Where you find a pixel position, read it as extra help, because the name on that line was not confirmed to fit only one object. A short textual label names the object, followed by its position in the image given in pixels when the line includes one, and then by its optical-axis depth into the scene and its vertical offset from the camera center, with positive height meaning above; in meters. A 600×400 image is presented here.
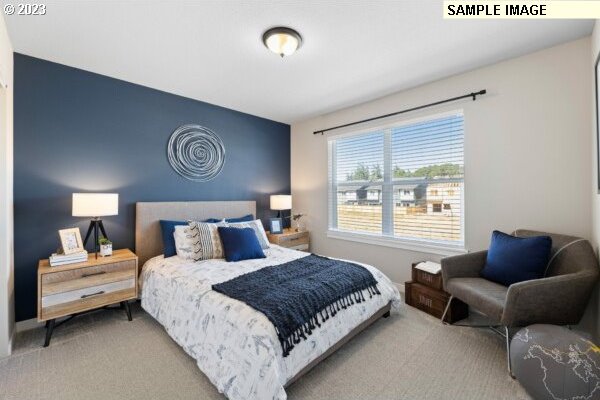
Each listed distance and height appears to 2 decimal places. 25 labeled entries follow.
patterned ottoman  1.37 -0.90
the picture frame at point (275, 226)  4.01 -0.39
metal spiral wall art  3.31 +0.63
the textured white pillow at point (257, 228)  3.17 -0.34
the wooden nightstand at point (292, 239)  3.89 -0.59
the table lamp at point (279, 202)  4.06 -0.02
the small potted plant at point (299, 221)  4.39 -0.35
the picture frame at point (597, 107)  1.79 +0.64
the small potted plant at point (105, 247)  2.52 -0.44
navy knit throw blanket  1.65 -0.66
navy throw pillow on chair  2.05 -0.47
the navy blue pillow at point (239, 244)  2.74 -0.47
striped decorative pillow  2.76 -0.43
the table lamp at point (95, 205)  2.32 -0.04
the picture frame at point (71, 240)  2.37 -0.36
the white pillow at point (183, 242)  2.76 -0.44
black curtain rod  2.65 +1.07
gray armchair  1.78 -0.66
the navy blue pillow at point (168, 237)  2.87 -0.40
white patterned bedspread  1.47 -0.88
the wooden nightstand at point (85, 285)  2.11 -0.73
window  2.93 +0.22
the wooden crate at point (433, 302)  2.48 -1.01
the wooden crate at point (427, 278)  2.60 -0.81
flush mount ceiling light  2.02 +1.27
